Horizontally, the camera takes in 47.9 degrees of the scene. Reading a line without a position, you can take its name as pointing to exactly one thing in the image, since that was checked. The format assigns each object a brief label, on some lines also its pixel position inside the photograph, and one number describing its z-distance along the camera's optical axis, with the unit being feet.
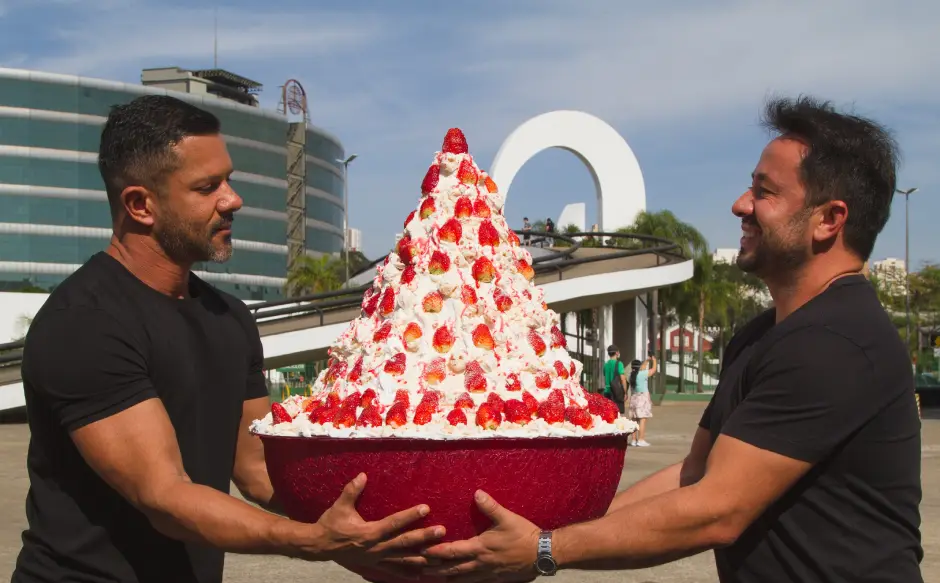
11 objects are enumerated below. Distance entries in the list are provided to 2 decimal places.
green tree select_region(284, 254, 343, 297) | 169.01
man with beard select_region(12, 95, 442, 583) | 7.97
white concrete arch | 104.94
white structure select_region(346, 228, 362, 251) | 479.41
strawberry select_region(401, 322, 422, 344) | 8.62
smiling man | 8.00
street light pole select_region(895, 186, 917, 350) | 160.95
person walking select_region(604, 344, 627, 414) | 57.36
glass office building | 204.03
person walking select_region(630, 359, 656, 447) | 53.78
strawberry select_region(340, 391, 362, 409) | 8.27
